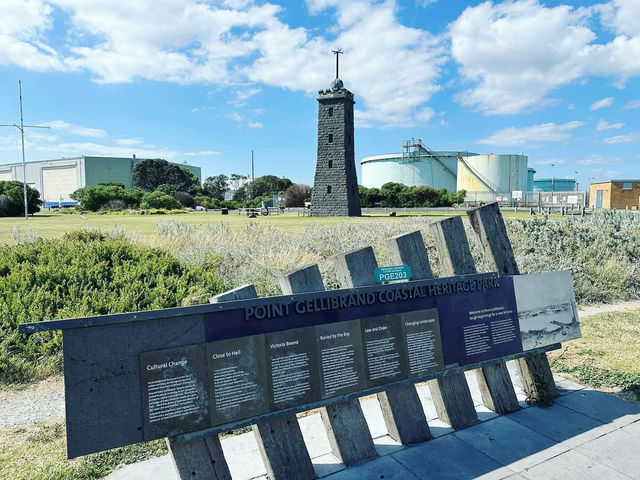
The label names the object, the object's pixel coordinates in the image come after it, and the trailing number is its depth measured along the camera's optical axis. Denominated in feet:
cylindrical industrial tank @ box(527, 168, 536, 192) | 281.58
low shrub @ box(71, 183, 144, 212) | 185.88
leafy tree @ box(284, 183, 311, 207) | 238.07
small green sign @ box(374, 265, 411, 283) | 10.02
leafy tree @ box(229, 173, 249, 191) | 371.76
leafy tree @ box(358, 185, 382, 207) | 211.20
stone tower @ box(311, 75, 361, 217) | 124.77
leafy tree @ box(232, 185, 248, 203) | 327.88
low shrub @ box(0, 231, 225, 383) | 16.30
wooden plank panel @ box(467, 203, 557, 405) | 12.29
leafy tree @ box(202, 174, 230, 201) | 353.92
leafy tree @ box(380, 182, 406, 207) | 209.46
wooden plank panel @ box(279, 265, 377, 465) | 9.30
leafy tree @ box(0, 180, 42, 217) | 172.65
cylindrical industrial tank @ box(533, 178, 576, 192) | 349.20
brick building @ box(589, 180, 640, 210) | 162.05
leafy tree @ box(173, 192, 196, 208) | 255.91
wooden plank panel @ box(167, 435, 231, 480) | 7.69
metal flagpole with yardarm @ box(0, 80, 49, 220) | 138.22
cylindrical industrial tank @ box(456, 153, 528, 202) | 217.77
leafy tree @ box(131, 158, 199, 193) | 305.53
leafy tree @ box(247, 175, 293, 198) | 303.07
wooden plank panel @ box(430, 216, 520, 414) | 11.53
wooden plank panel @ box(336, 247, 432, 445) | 9.90
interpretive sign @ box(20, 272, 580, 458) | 7.09
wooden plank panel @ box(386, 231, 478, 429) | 10.77
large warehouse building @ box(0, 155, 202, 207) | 357.41
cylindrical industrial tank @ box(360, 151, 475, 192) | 246.49
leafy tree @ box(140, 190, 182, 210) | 186.60
